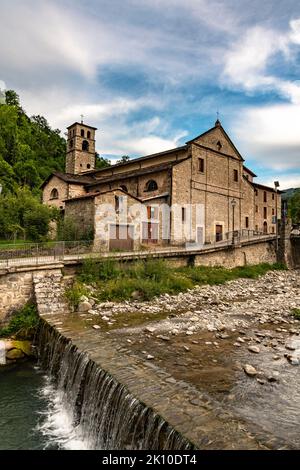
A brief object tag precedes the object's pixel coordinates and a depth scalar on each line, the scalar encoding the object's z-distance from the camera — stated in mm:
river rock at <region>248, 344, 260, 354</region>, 7926
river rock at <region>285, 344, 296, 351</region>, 8141
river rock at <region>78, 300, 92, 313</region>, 11859
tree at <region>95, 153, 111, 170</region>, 59244
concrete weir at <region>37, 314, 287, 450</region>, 4219
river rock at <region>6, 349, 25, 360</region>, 9719
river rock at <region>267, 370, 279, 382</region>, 6297
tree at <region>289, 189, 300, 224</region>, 45747
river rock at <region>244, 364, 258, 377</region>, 6530
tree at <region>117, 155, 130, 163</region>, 71625
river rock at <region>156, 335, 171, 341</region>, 8836
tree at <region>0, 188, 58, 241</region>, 21984
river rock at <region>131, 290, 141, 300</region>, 13859
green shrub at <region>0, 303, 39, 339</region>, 10672
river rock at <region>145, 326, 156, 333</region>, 9566
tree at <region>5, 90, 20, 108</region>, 44438
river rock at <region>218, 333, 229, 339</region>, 9076
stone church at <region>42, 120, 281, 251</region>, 20453
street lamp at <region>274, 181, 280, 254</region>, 30586
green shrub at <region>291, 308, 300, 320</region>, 11627
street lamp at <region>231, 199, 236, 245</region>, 27244
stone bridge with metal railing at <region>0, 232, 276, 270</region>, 13258
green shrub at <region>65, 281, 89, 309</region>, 12061
